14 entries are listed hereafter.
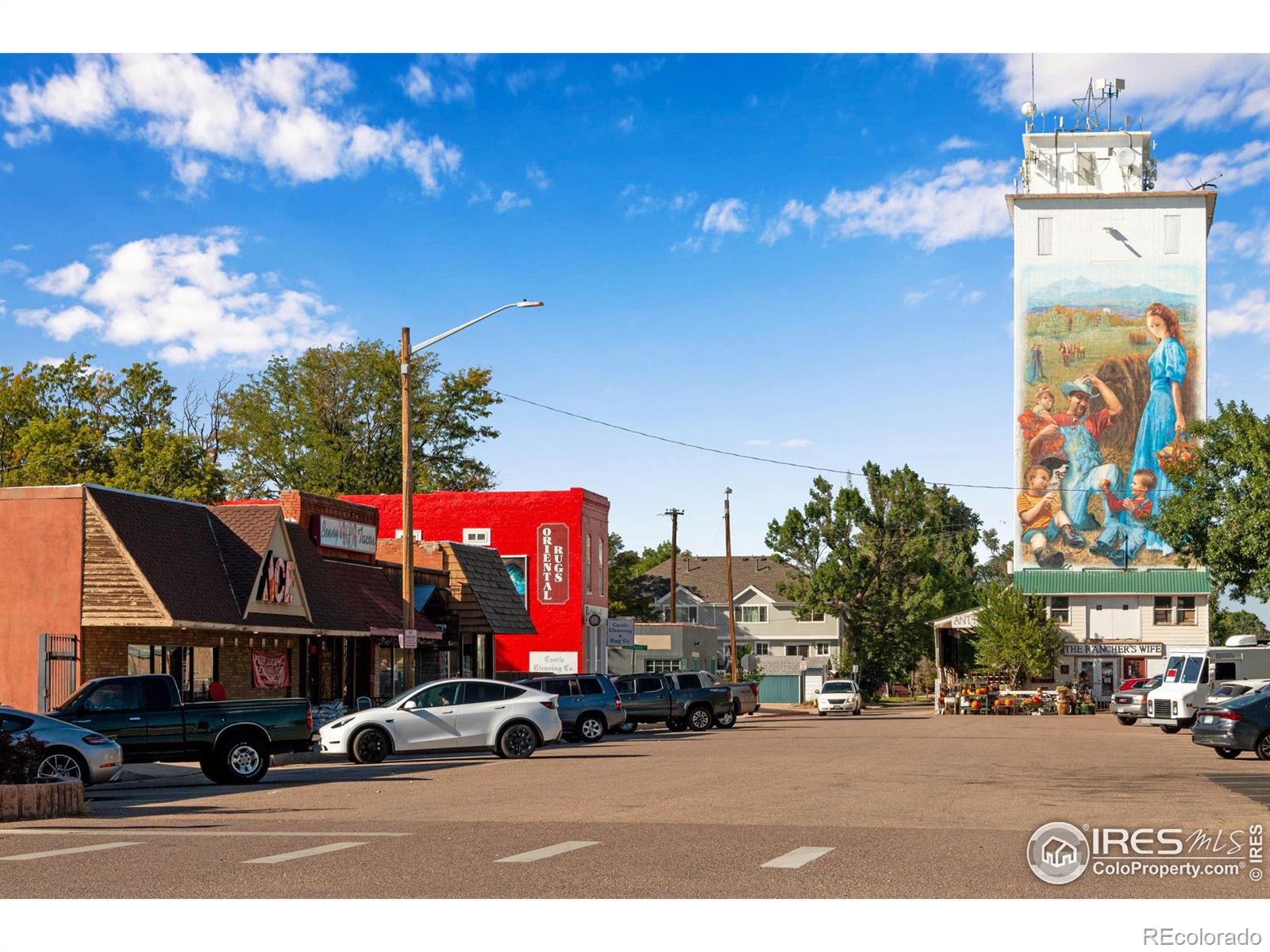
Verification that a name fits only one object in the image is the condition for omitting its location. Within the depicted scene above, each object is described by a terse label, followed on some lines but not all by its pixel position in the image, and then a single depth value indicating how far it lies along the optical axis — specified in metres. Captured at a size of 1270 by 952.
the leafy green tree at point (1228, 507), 46.50
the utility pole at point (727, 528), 68.93
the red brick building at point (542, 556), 57.41
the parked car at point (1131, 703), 48.88
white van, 43.16
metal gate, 27.73
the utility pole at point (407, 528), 30.81
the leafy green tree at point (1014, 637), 73.25
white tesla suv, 26.25
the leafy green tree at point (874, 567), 84.38
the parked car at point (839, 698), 61.88
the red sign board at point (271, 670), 34.06
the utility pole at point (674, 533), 77.29
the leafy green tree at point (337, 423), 75.38
